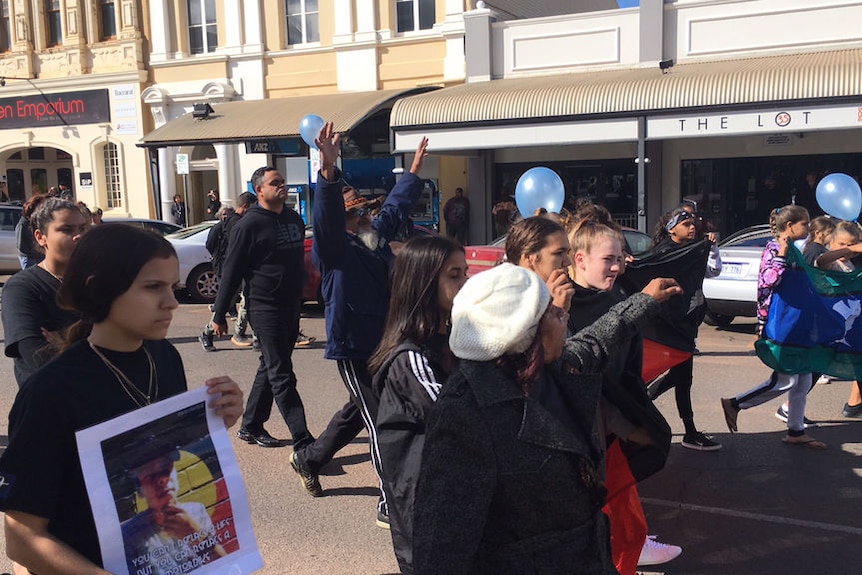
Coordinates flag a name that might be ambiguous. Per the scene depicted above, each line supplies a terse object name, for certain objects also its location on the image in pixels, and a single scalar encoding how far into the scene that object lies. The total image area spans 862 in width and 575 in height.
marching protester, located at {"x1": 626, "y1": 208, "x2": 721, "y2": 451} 5.06
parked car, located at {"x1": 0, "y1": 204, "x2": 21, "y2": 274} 16.55
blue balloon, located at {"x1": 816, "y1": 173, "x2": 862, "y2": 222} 6.87
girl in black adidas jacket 2.46
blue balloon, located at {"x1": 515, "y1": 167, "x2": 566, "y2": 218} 6.51
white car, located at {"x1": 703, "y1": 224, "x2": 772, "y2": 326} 9.70
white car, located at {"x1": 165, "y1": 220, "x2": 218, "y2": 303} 13.27
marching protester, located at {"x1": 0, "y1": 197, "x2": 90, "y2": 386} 3.05
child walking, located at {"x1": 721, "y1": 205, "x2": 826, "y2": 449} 5.60
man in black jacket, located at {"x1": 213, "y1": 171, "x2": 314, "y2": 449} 5.39
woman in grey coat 1.88
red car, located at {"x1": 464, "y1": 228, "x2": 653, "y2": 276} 9.41
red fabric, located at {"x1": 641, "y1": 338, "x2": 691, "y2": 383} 4.97
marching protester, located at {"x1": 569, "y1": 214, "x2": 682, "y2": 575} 3.07
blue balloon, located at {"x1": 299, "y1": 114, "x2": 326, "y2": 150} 7.80
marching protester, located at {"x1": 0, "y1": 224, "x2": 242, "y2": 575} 1.79
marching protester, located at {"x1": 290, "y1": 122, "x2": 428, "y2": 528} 4.29
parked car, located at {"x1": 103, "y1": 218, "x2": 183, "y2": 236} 15.30
